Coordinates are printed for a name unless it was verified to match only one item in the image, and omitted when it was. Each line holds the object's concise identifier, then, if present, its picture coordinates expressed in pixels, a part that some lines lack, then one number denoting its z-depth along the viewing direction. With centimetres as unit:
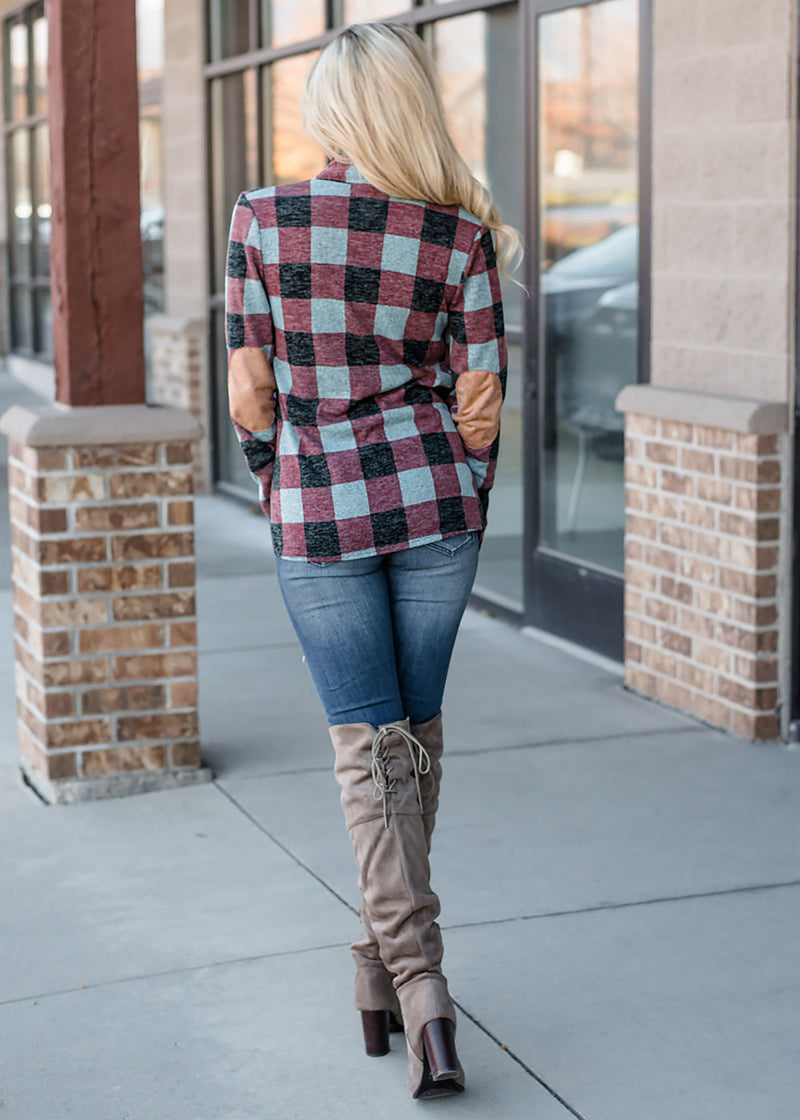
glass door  628
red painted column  482
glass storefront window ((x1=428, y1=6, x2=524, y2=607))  712
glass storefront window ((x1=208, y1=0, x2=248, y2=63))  1041
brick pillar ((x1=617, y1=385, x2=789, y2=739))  529
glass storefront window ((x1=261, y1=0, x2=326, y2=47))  933
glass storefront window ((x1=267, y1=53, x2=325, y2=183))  972
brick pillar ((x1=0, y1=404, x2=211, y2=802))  482
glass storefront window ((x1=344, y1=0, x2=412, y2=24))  822
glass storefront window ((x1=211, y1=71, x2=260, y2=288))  1036
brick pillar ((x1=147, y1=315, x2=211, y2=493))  1091
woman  298
